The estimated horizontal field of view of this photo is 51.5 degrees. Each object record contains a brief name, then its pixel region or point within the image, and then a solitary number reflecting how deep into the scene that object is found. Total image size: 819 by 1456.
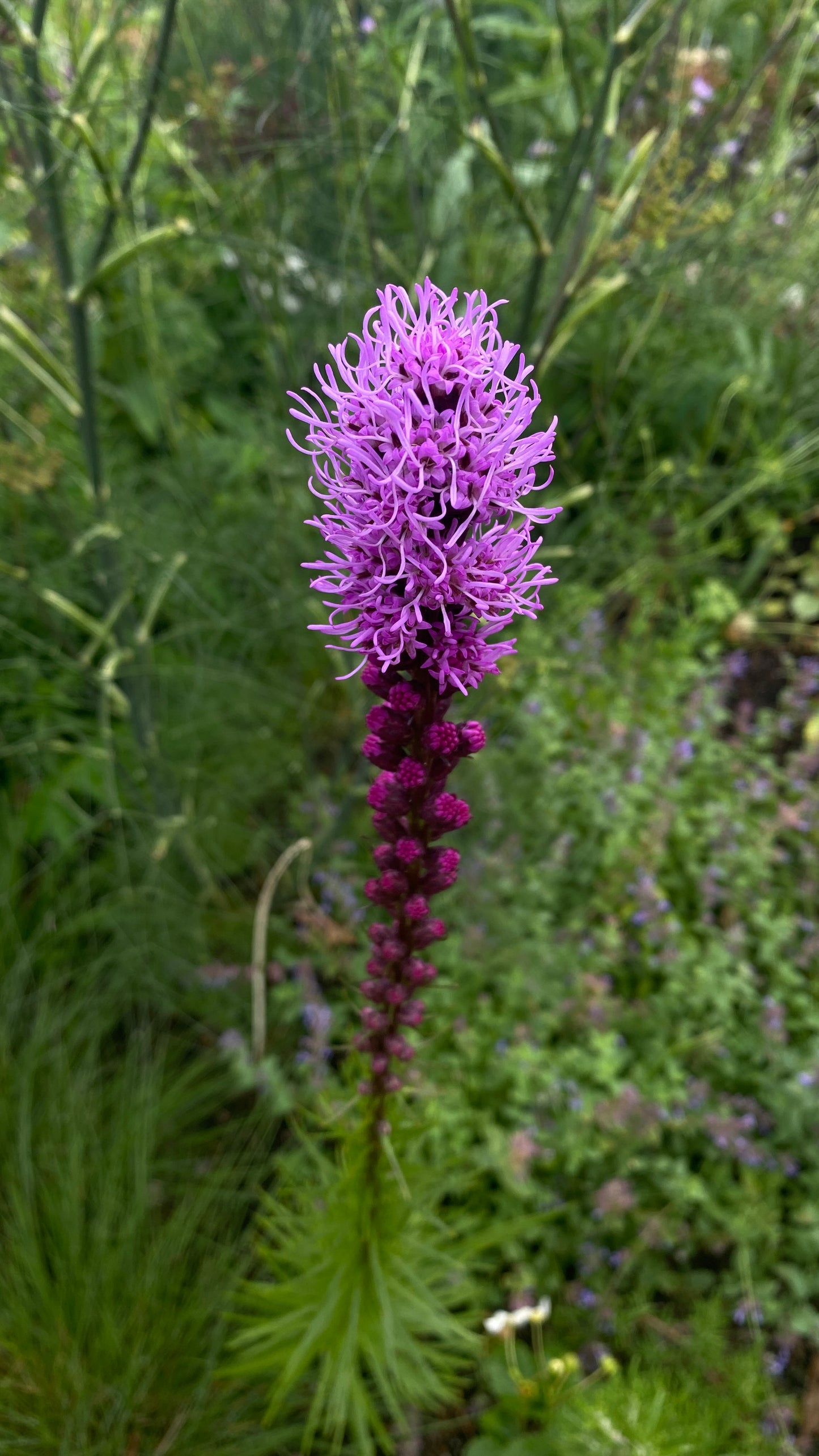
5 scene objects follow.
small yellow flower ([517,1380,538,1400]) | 0.32
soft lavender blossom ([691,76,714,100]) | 0.51
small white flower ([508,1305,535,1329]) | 0.33
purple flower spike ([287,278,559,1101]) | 0.14
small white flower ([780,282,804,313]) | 0.62
